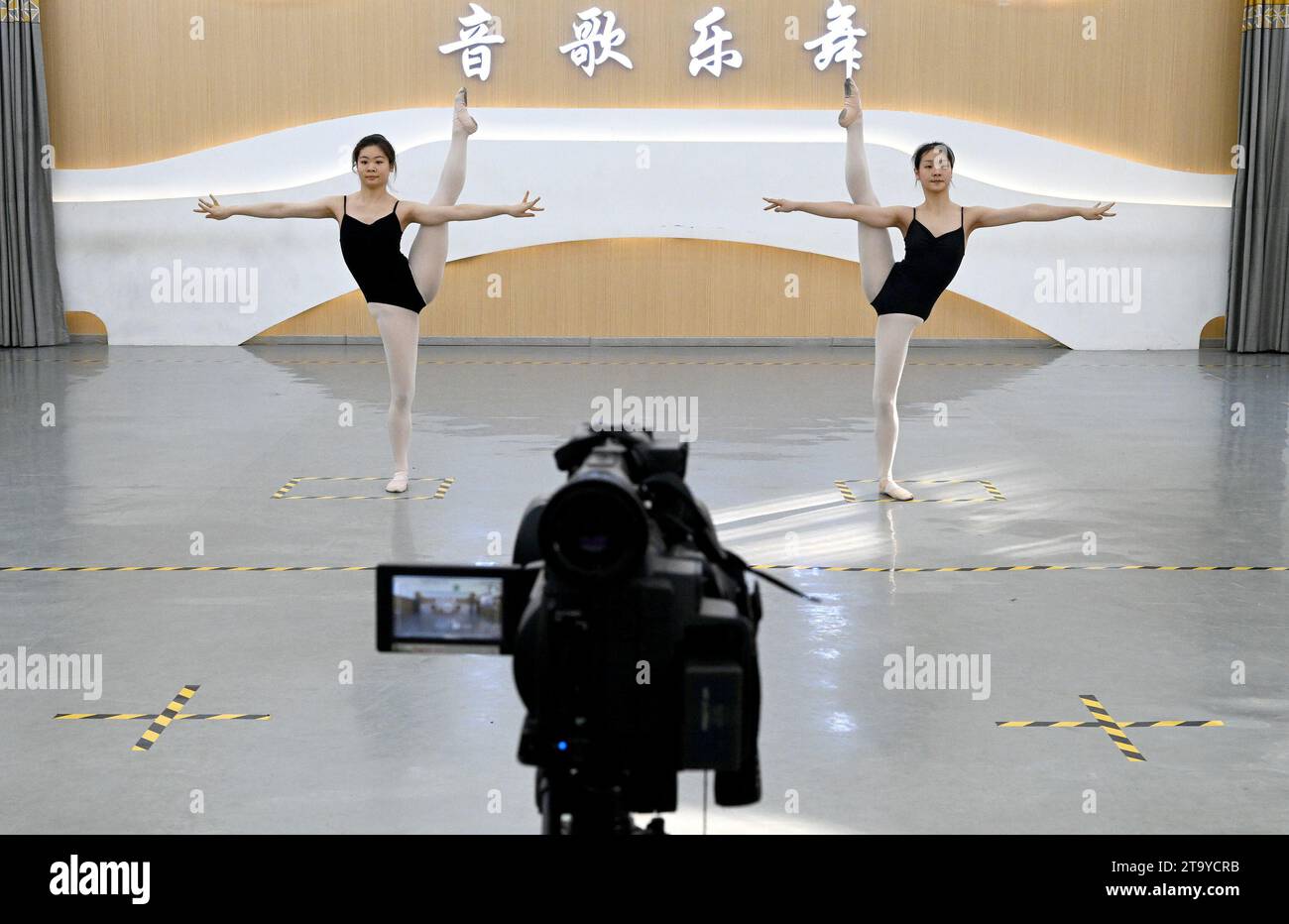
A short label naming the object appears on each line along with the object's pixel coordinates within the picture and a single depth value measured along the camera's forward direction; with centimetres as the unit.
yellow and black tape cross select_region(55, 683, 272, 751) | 358
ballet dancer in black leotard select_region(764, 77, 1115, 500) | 635
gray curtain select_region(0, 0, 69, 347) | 1218
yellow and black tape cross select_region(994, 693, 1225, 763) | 363
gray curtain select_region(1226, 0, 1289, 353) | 1226
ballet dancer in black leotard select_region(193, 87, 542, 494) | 641
